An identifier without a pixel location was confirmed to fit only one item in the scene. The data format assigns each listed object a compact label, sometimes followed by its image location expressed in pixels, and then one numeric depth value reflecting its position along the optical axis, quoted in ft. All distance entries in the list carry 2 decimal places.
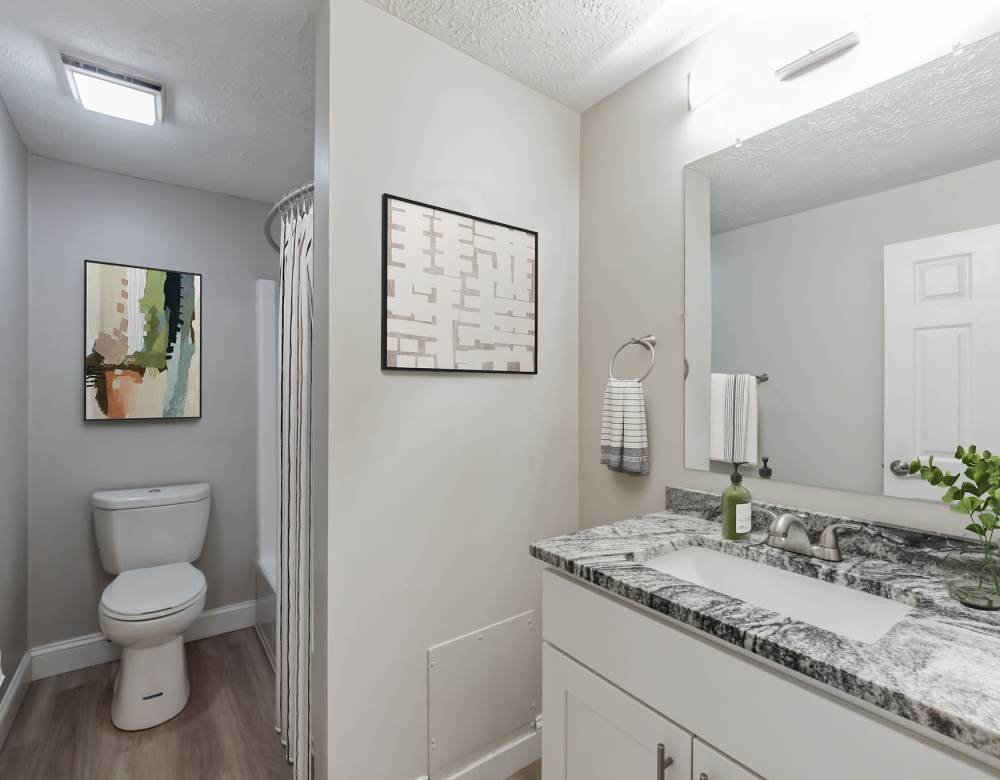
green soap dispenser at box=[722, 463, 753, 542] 4.14
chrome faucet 3.70
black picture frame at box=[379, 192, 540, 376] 4.68
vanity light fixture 3.88
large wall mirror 3.40
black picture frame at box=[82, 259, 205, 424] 7.77
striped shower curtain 5.28
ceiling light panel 5.33
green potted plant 2.93
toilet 6.40
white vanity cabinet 2.20
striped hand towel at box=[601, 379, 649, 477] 5.27
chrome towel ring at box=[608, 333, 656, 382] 5.39
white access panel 5.10
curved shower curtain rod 5.40
